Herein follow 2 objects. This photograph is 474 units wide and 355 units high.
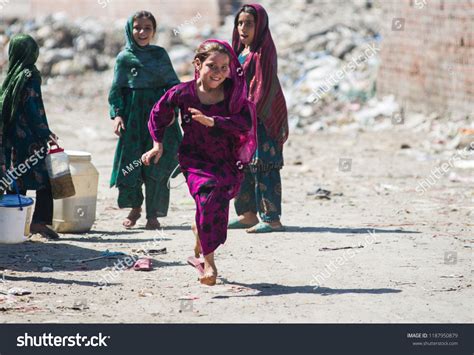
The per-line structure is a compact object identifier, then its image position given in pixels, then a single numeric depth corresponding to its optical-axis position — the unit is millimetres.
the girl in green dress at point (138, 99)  16469
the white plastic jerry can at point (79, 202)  16375
